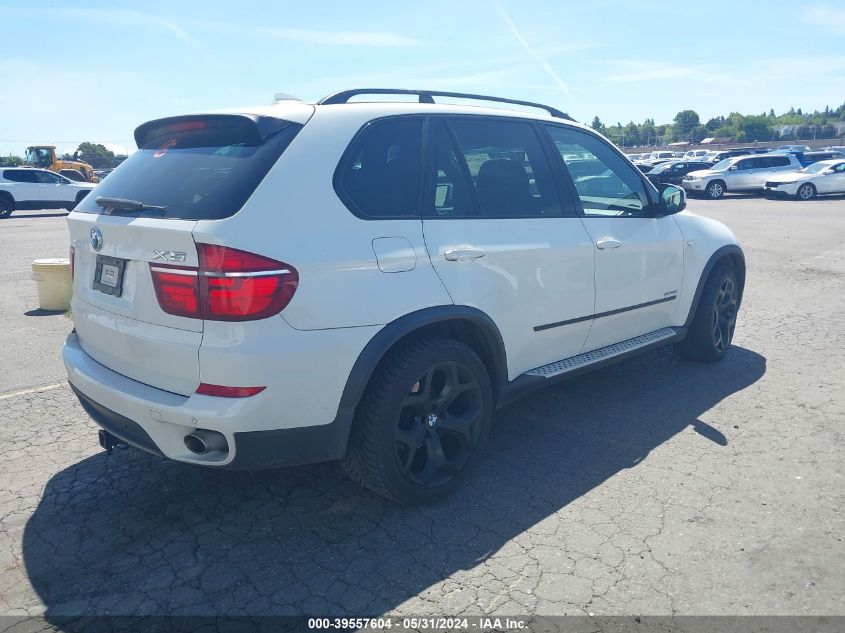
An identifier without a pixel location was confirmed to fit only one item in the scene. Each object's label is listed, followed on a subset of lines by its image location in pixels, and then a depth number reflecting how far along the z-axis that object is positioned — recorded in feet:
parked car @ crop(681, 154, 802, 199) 85.15
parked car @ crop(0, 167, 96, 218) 73.92
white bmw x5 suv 8.96
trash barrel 23.66
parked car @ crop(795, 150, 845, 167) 98.19
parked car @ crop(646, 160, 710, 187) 93.30
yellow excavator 114.32
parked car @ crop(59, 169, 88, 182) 110.32
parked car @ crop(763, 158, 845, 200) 80.28
